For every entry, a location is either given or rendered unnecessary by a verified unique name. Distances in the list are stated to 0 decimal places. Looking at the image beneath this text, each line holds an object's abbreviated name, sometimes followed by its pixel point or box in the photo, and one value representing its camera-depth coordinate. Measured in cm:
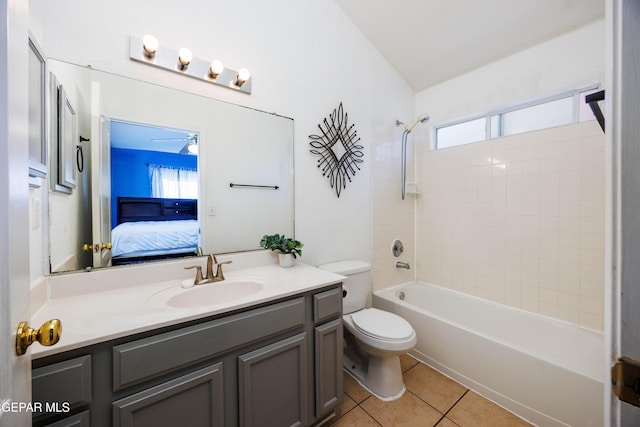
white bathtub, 132
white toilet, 155
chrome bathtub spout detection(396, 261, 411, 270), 243
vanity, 74
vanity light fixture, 125
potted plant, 161
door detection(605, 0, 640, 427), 40
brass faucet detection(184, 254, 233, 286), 130
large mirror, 115
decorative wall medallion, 195
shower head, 230
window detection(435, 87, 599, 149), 177
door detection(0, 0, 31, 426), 40
